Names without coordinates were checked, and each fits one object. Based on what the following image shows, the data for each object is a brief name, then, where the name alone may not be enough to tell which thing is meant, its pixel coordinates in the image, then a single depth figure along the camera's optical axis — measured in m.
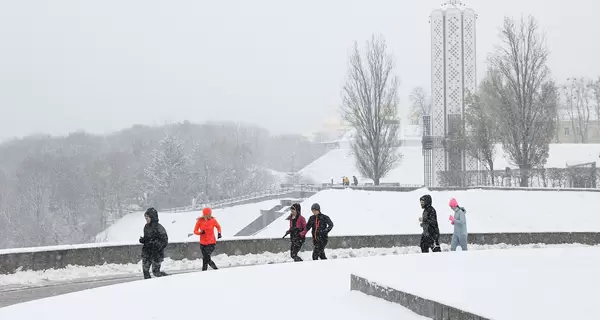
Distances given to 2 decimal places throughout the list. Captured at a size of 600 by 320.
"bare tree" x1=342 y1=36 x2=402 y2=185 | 46.03
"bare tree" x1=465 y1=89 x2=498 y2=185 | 43.59
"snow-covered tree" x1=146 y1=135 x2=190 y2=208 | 89.88
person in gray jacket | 16.66
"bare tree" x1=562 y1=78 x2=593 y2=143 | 93.88
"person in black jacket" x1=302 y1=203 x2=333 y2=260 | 15.51
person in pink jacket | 15.77
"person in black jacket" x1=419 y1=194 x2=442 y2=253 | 15.34
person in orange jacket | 15.14
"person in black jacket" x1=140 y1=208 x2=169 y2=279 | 13.91
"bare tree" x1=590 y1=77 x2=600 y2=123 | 83.88
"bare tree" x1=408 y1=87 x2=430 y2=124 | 119.94
